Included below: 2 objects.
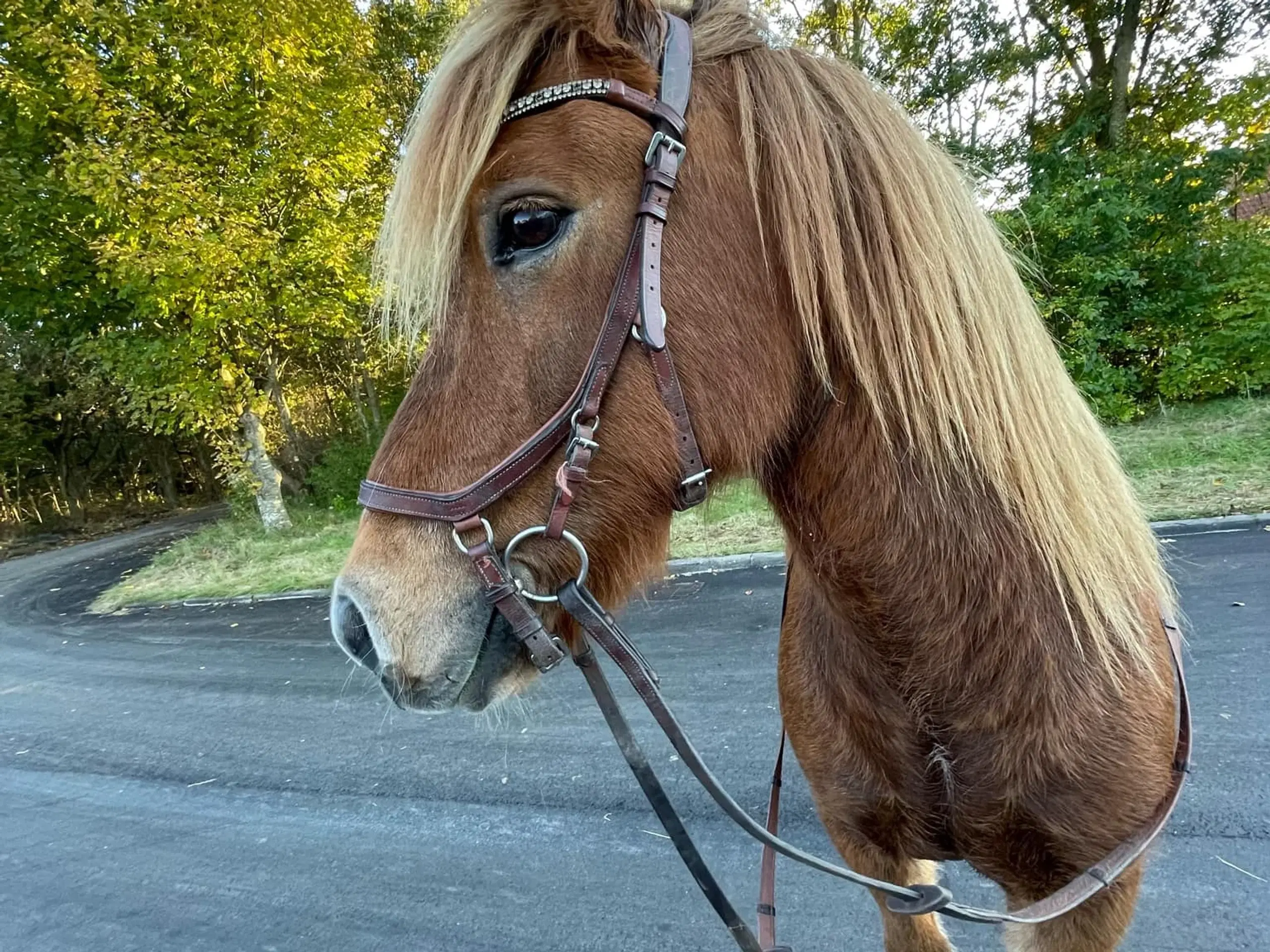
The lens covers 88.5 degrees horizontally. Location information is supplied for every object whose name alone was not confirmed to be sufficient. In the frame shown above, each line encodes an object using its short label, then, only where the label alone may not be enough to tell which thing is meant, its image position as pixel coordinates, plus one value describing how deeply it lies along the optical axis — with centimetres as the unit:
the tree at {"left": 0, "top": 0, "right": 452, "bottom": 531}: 851
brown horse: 110
